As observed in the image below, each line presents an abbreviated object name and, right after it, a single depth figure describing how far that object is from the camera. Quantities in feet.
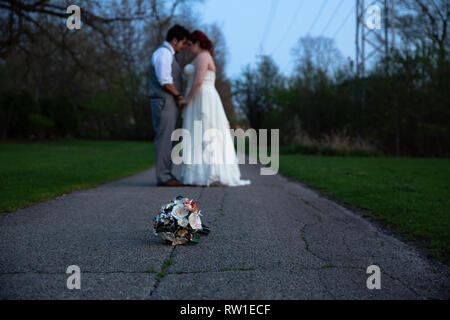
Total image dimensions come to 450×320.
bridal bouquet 10.50
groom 22.61
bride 23.50
